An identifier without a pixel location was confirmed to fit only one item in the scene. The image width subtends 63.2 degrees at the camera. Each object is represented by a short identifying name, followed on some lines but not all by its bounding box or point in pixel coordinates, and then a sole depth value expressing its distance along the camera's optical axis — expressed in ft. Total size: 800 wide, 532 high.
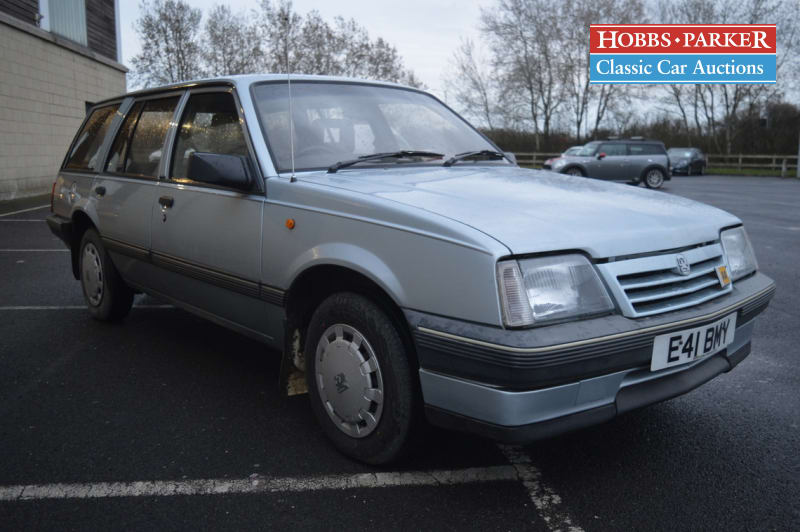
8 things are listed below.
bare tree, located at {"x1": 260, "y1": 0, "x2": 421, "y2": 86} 122.72
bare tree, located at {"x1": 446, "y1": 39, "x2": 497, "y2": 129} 135.44
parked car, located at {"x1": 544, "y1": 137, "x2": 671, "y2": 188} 71.61
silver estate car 6.80
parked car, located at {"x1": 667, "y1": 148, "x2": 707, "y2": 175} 106.42
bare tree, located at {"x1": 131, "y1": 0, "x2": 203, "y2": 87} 112.19
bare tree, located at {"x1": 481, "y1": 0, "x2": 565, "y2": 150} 131.34
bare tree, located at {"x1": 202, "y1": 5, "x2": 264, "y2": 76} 118.42
